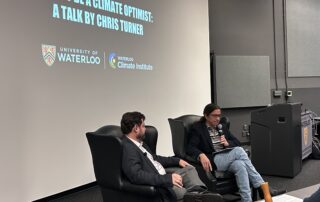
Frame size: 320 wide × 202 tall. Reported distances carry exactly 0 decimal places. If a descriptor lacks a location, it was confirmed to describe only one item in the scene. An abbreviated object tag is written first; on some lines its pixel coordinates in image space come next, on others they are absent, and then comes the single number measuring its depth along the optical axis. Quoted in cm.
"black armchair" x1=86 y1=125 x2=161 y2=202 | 254
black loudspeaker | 477
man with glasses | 335
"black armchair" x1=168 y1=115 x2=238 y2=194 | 334
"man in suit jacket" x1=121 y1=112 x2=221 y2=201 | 254
